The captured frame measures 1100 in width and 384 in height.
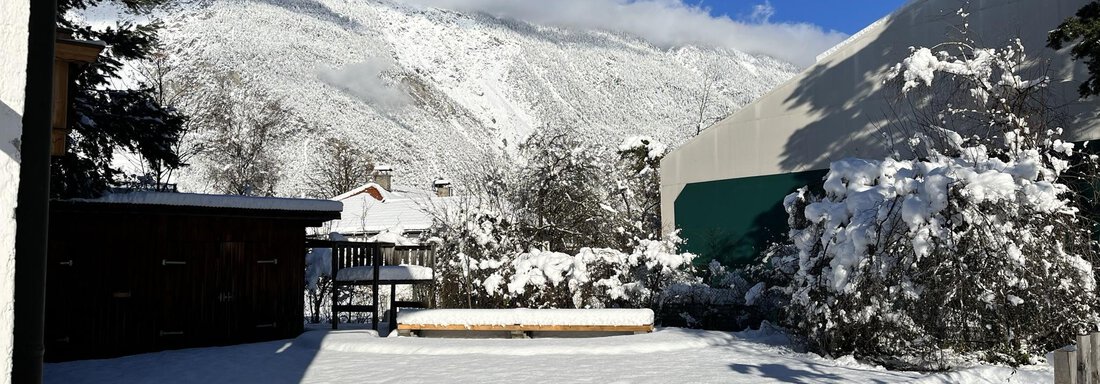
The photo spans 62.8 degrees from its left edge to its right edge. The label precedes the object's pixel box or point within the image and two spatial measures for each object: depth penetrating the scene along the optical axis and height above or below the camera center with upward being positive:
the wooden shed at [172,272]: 11.30 -0.06
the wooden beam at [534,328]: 12.75 -0.97
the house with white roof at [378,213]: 34.81 +2.15
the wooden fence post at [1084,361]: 5.03 -0.62
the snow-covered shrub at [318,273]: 18.47 -0.17
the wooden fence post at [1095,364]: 5.05 -0.64
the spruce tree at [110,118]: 11.01 +1.96
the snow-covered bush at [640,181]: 23.73 +2.41
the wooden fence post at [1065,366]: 5.00 -0.64
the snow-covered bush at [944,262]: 8.95 -0.09
